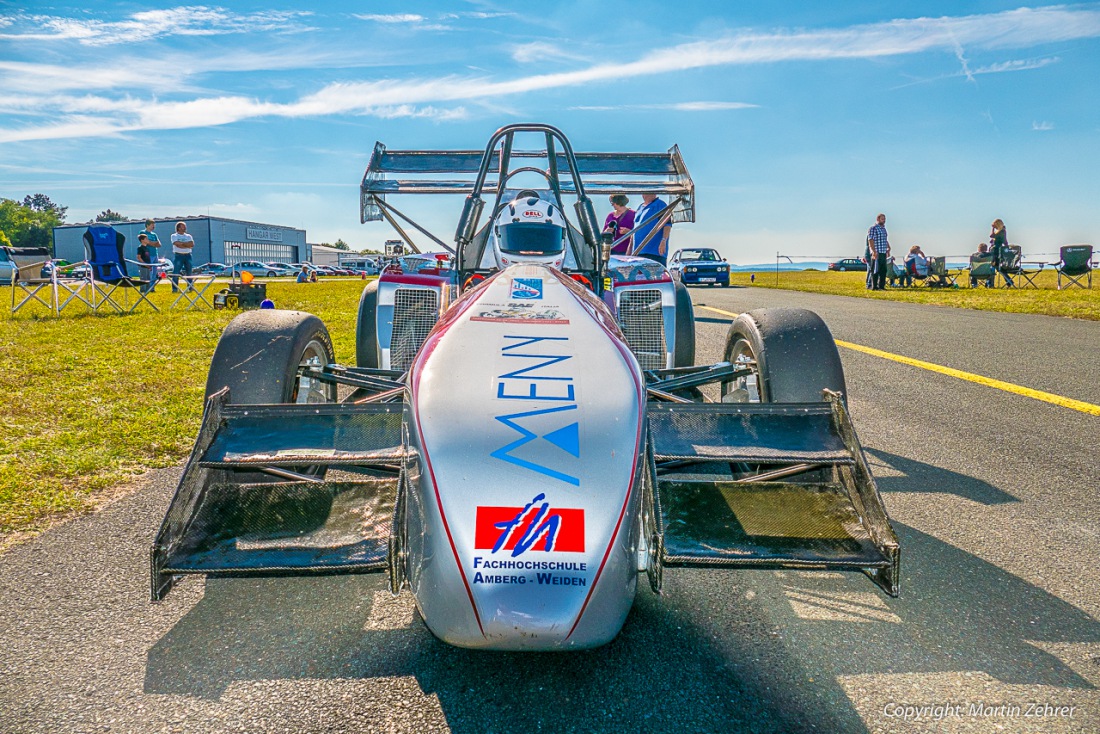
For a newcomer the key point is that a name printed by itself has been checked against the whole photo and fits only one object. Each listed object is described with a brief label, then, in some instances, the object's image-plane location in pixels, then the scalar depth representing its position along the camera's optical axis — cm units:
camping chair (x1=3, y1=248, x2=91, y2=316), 1261
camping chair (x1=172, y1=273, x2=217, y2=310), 1522
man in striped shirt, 1998
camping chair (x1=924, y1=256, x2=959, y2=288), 2288
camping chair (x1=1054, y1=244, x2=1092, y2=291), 1978
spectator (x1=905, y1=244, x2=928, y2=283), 2383
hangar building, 8244
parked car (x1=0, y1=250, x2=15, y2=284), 3163
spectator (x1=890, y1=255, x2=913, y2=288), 2370
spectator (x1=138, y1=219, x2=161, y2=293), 1628
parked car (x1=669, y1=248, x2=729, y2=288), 2492
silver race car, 184
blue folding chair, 1367
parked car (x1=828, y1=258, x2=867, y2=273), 6662
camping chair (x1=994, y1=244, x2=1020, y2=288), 2144
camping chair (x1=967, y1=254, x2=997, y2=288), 2142
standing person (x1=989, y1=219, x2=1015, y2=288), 2108
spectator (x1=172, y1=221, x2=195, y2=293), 1703
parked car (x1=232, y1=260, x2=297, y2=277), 6490
